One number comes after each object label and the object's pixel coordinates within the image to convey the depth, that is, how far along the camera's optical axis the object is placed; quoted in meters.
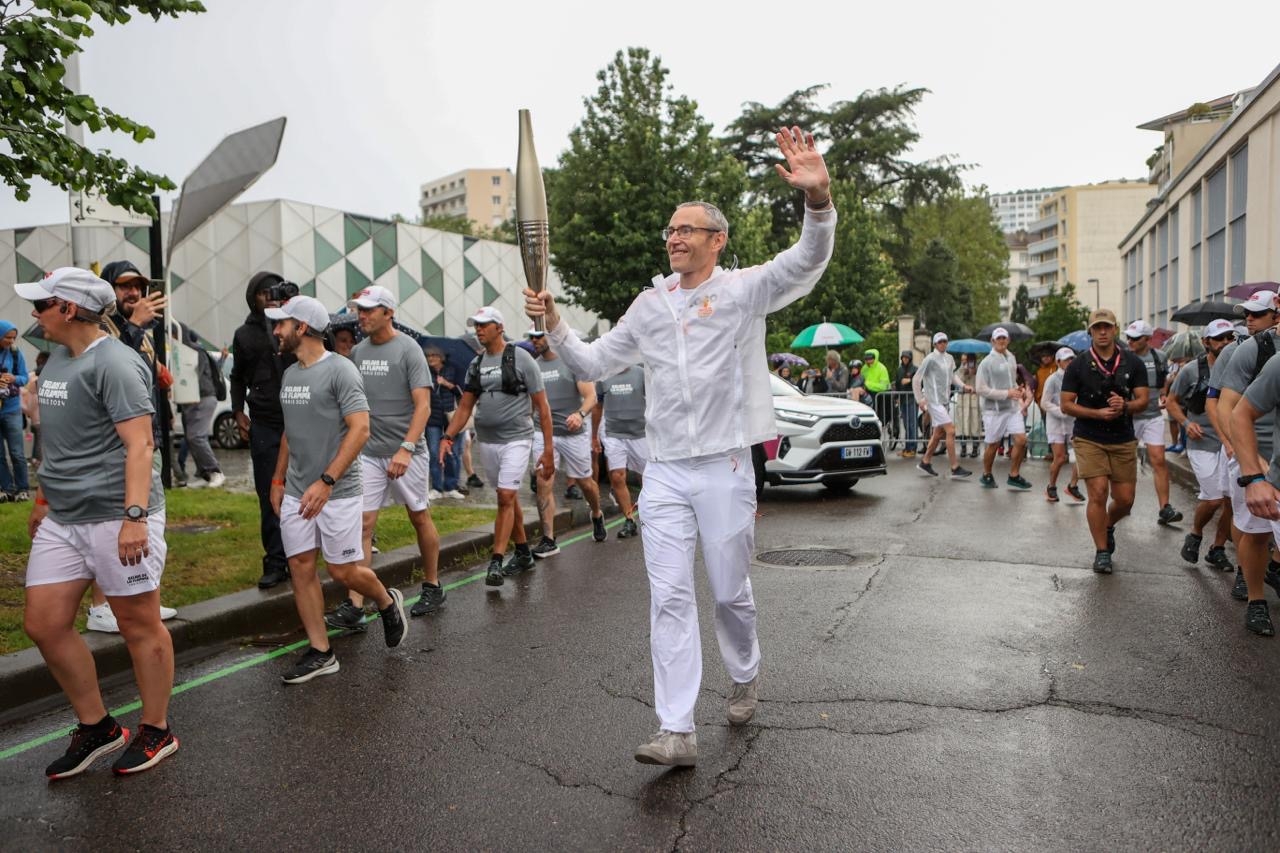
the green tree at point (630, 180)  30.23
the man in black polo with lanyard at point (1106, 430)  8.03
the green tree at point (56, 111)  6.21
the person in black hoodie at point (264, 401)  7.17
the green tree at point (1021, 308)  85.56
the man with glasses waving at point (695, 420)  4.12
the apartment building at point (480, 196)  148.25
